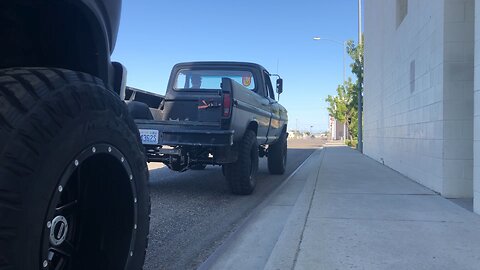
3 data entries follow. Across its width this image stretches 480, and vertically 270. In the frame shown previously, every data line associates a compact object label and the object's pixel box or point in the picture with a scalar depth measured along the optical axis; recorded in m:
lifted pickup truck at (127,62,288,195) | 6.89
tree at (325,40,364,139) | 22.83
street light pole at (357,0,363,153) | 21.06
